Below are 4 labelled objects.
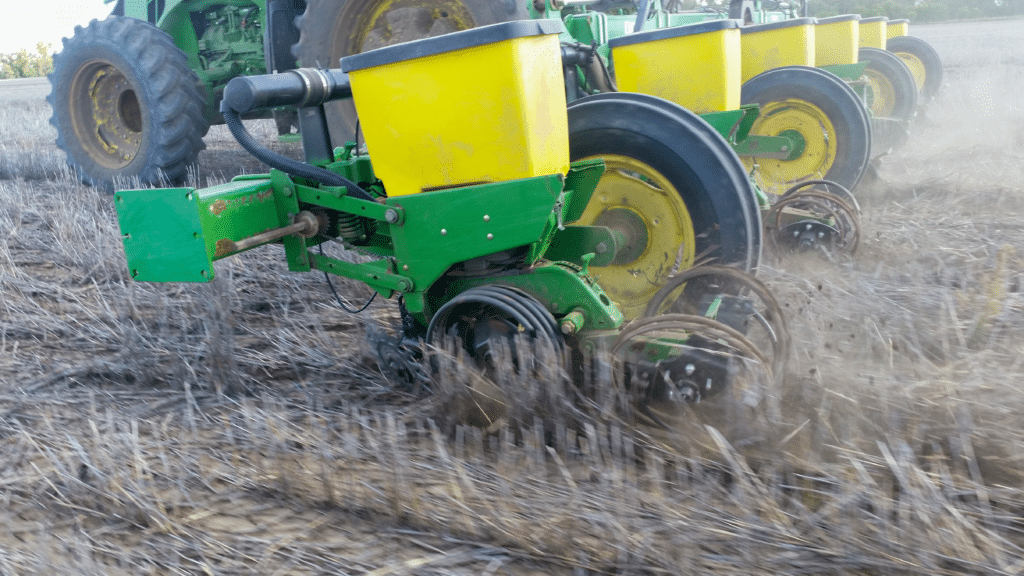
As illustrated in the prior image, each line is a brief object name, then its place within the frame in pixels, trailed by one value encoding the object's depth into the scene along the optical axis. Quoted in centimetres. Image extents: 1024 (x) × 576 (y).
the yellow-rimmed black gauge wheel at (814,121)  512
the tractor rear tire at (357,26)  422
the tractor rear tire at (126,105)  552
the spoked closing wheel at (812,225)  408
